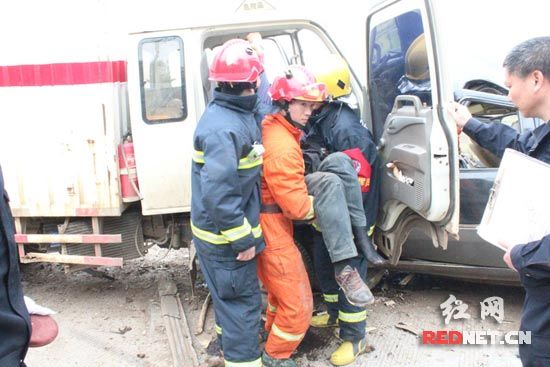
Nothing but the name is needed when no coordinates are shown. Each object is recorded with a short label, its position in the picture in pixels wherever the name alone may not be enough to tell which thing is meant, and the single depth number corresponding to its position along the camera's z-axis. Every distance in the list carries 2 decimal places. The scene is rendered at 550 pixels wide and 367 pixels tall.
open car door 2.89
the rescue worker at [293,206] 3.00
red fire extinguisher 3.84
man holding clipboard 1.75
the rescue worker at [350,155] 3.30
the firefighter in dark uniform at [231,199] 2.70
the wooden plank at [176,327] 3.43
